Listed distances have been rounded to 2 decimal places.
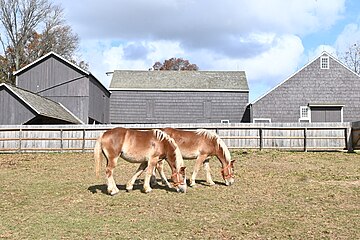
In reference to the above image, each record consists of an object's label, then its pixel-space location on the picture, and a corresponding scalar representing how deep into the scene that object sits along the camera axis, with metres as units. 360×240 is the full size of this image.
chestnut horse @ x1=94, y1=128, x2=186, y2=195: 10.17
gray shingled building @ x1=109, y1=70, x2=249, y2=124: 38.75
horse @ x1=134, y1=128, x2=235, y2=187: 11.65
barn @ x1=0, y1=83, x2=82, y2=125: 26.30
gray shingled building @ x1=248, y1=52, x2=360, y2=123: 33.38
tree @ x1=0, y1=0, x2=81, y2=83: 49.00
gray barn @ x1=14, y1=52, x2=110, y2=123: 34.22
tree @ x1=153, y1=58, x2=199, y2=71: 68.75
